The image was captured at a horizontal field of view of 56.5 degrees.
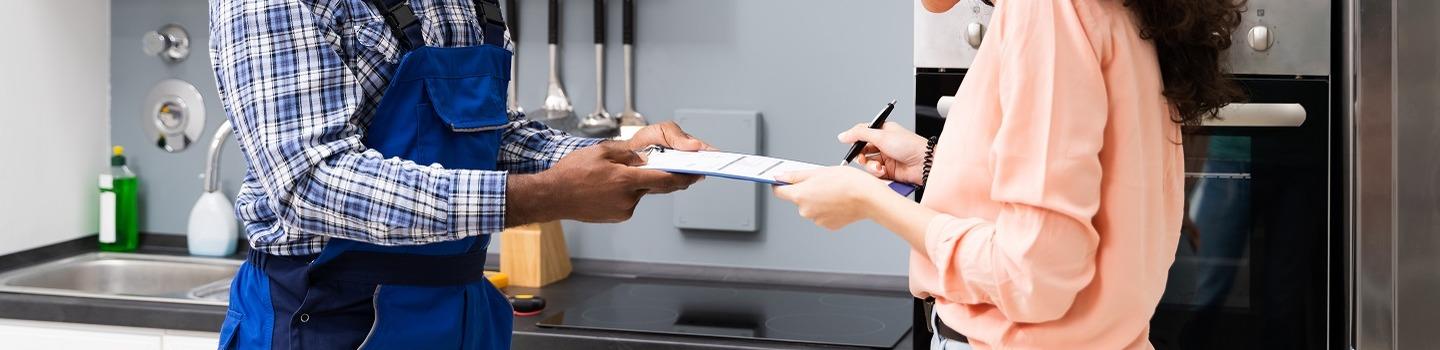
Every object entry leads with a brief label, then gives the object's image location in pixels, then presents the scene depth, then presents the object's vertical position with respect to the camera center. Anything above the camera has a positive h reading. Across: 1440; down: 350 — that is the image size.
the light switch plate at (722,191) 2.43 -0.03
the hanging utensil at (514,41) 2.50 +0.25
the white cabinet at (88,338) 2.13 -0.26
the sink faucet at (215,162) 2.61 +0.02
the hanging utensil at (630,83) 2.45 +0.17
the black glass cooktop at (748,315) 2.02 -0.23
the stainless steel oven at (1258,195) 1.79 -0.03
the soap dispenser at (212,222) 2.63 -0.09
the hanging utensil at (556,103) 2.48 +0.13
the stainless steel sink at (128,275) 2.50 -0.19
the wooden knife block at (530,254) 2.42 -0.15
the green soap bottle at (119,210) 2.64 -0.07
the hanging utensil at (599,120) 2.47 +0.10
